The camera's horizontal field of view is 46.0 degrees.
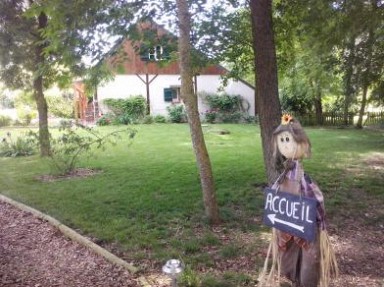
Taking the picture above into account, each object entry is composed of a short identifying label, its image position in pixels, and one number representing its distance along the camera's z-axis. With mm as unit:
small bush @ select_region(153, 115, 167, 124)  28141
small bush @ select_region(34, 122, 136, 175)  10023
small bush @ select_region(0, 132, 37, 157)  14570
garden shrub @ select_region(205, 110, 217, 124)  29062
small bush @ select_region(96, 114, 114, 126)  26578
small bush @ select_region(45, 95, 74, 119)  33188
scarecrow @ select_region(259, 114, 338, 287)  3301
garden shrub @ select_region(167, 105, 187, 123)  28302
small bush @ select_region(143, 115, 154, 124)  27248
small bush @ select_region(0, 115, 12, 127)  27781
